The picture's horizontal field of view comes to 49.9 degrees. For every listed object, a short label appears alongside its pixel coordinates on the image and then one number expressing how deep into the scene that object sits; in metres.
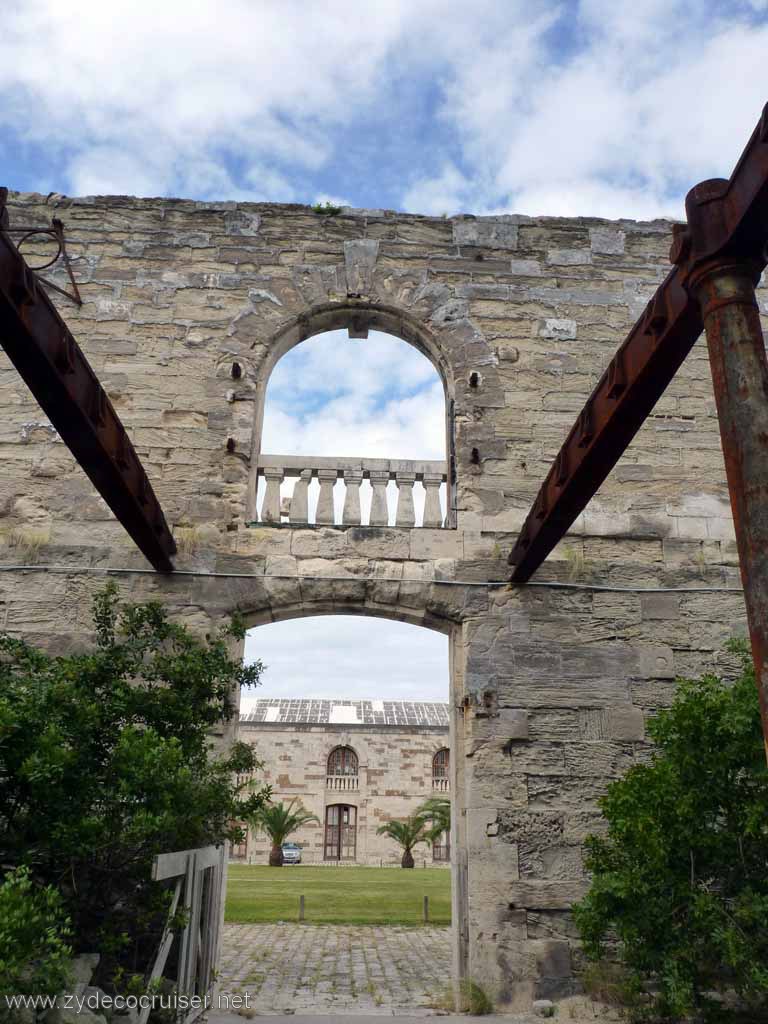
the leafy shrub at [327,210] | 7.65
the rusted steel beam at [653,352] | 3.01
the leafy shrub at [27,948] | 2.86
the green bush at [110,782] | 3.83
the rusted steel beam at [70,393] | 3.53
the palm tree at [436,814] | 21.59
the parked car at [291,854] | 25.25
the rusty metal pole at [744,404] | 2.81
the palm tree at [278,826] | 21.01
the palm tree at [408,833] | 23.33
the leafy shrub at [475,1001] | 5.17
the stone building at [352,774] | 26.59
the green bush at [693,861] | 4.05
